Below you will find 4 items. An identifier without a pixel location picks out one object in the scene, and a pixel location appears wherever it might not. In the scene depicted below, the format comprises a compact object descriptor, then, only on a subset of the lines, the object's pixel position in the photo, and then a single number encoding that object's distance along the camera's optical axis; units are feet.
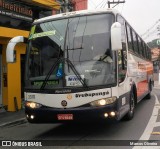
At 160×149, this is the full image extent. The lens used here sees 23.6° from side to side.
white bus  28.55
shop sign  51.19
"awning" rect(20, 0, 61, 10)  56.75
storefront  51.37
